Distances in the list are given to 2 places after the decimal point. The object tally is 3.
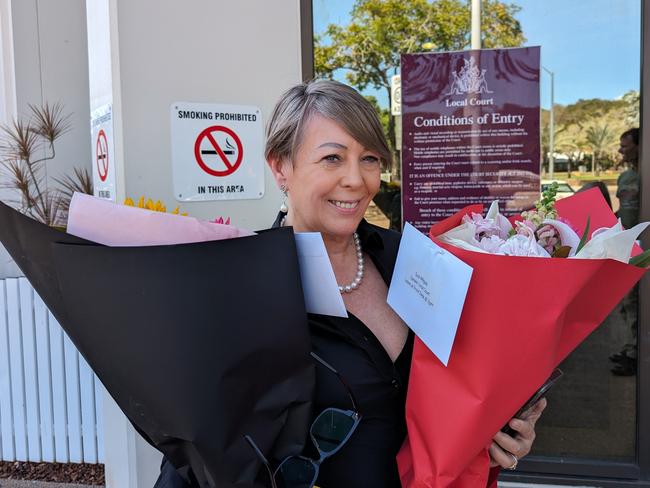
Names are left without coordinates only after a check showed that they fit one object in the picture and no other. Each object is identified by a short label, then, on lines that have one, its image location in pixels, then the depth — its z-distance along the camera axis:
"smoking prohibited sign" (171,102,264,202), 2.75
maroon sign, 3.51
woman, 1.31
